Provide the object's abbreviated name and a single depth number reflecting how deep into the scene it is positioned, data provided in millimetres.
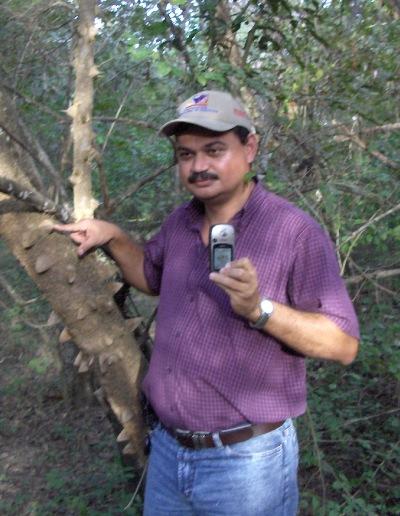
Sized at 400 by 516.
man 2061
